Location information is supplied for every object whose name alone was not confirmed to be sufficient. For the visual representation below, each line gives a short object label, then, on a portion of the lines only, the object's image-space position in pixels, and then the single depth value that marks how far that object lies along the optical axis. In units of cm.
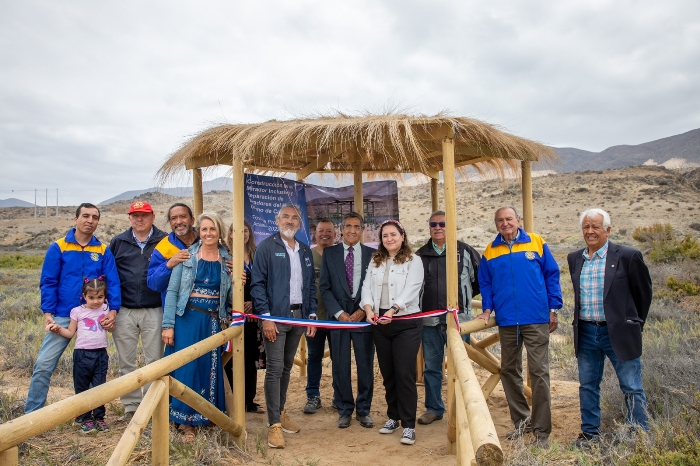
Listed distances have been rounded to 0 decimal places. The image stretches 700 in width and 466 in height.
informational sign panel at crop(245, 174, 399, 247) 564
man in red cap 500
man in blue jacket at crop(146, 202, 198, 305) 455
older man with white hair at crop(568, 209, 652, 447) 421
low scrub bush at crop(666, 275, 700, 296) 1055
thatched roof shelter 442
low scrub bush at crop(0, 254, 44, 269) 2469
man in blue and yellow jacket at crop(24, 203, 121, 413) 463
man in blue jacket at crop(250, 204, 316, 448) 479
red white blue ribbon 469
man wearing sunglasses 530
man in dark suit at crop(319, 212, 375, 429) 519
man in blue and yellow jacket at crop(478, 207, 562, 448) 470
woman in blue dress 450
